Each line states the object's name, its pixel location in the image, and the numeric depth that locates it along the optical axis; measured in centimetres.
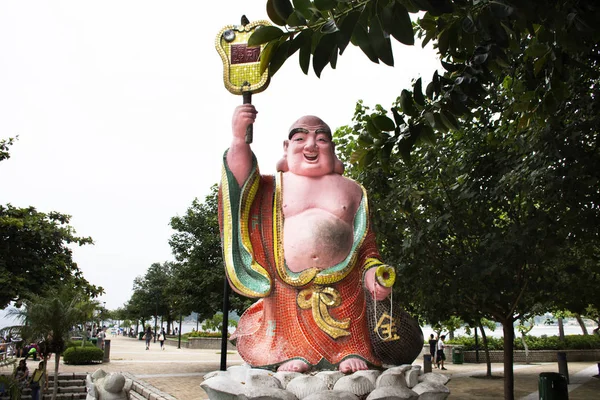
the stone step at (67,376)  1306
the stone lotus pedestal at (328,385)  321
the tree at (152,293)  4503
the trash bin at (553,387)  622
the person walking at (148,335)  2857
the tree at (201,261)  1474
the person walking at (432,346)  2008
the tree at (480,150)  217
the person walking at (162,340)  2867
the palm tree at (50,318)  1109
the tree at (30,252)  1066
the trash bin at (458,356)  2066
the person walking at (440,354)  1831
